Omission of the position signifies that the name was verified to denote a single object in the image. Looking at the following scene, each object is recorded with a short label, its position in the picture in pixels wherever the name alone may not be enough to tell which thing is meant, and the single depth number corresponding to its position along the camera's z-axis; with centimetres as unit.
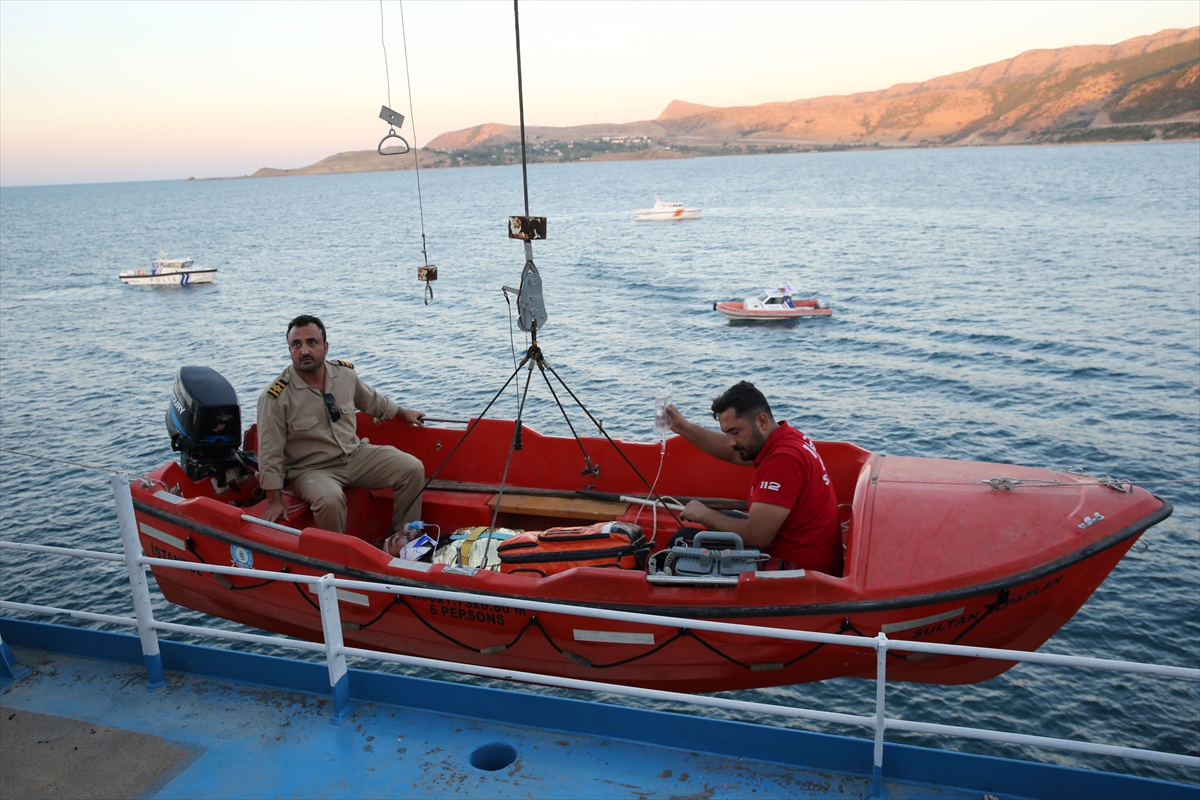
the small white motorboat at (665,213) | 6631
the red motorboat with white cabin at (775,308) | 2667
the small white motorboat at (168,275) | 4075
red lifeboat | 495
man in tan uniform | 633
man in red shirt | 497
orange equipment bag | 575
